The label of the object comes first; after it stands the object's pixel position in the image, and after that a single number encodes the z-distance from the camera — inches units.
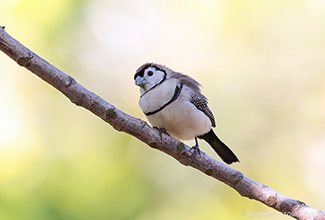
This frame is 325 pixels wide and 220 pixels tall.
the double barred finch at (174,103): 231.9
